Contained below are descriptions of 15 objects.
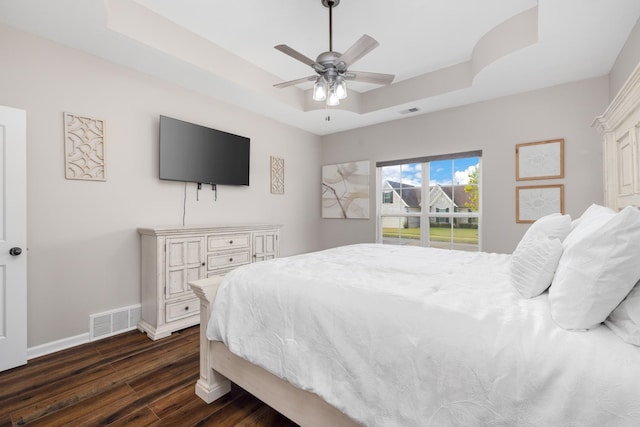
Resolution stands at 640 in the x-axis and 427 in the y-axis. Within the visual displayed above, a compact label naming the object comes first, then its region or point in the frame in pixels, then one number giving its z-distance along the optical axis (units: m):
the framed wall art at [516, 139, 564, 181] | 3.23
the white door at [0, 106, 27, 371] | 2.12
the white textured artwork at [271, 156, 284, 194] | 4.42
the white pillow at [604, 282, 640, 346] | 0.80
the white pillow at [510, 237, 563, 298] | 1.16
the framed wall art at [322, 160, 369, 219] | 4.75
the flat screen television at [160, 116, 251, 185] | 3.13
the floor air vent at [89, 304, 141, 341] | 2.66
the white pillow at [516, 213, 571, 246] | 1.45
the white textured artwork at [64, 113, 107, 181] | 2.52
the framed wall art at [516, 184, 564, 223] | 3.24
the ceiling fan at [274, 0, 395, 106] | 2.05
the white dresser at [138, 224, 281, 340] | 2.72
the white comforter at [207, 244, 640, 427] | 0.78
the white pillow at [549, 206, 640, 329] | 0.85
